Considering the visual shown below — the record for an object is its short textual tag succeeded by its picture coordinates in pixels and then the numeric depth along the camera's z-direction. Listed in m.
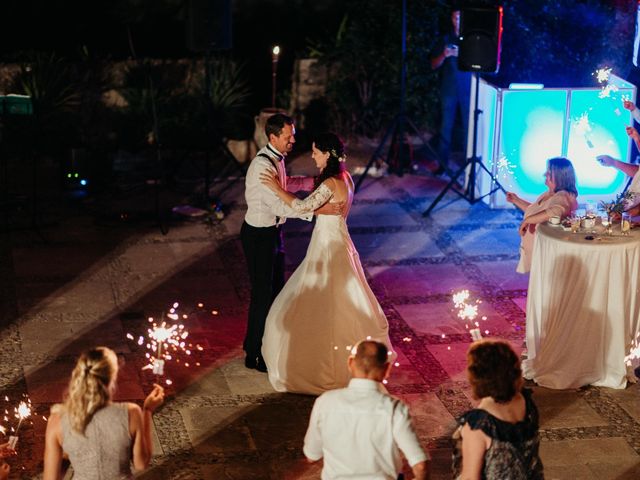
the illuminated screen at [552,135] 10.91
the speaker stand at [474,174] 10.76
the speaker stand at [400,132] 10.92
